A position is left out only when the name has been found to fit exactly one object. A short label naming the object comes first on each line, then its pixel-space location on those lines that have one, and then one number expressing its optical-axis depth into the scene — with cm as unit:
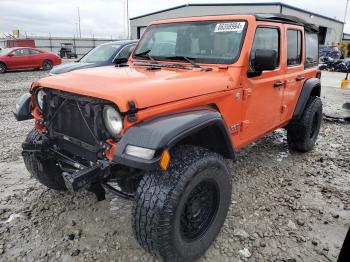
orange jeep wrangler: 205
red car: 1531
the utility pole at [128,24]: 3266
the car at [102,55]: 804
